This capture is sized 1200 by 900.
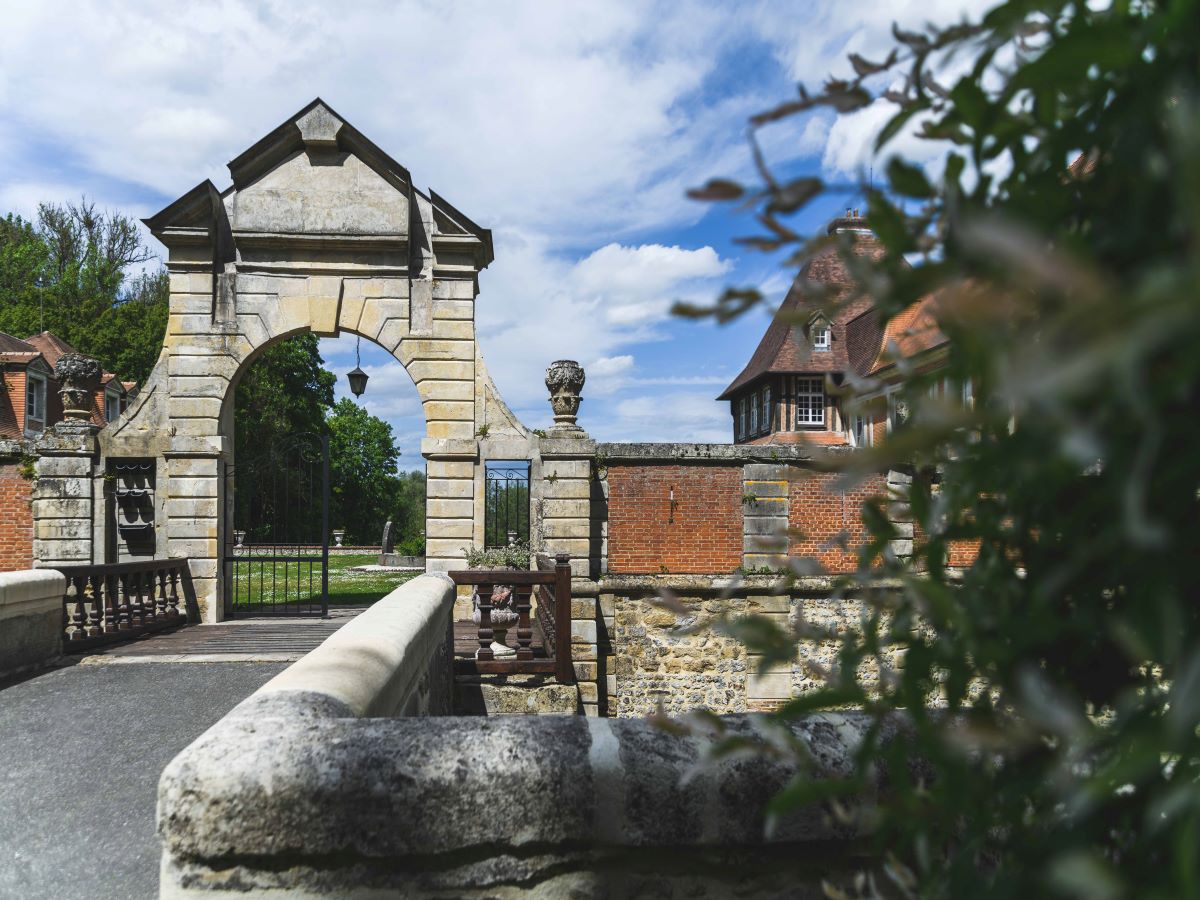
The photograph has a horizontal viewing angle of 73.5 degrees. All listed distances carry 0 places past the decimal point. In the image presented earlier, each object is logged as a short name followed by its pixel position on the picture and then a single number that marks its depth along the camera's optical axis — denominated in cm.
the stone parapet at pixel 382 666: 248
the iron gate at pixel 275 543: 1121
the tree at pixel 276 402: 3131
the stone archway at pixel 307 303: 1105
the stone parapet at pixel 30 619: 666
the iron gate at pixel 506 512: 1123
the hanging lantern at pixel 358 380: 1312
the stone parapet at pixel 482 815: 176
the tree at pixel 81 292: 3466
